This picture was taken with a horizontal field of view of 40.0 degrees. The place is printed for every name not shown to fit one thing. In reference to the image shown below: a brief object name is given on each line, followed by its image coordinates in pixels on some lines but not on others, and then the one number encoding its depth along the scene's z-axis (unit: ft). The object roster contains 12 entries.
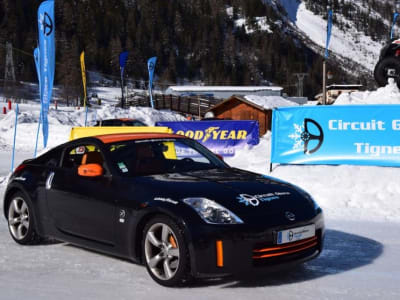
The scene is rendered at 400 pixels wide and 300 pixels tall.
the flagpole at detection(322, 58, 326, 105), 90.07
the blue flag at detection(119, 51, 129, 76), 118.52
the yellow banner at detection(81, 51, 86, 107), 102.09
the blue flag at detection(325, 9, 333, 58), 90.45
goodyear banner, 62.03
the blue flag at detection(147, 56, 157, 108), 125.90
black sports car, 14.08
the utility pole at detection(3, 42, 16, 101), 239.40
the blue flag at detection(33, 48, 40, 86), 47.90
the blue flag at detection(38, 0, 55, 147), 46.09
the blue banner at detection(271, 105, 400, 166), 34.83
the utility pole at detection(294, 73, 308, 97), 273.29
